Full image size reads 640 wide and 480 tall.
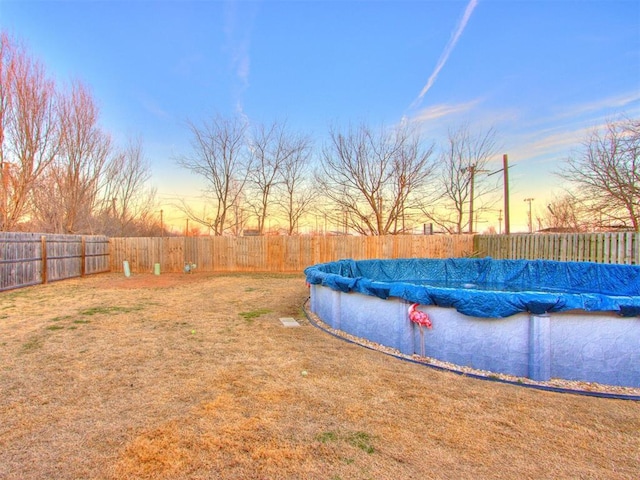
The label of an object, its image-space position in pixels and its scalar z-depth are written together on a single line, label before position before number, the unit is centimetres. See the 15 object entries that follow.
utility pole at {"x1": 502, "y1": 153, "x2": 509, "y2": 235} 1227
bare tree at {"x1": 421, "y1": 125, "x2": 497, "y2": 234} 1573
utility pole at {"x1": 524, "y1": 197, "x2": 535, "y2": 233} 2372
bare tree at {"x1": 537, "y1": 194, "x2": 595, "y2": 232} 1071
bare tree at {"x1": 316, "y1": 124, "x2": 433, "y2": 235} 1567
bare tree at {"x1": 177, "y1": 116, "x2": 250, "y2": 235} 1666
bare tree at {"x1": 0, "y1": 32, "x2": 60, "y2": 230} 1035
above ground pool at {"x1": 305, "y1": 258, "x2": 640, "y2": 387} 264
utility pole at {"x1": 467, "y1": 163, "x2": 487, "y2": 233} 1593
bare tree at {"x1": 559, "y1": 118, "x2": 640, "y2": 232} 870
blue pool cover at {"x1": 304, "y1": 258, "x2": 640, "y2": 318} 262
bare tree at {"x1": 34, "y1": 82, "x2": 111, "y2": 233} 1351
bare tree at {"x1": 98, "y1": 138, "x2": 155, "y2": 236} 1803
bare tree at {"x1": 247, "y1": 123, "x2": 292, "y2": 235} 1698
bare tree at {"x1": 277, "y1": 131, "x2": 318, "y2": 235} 1716
